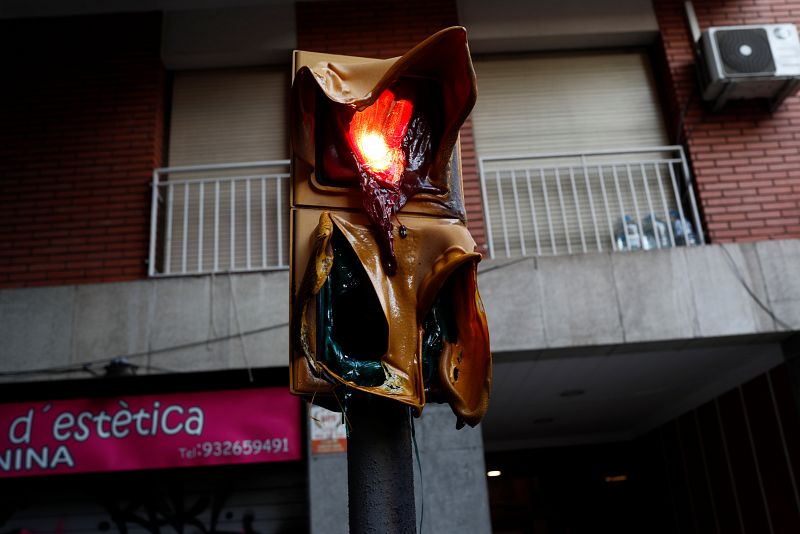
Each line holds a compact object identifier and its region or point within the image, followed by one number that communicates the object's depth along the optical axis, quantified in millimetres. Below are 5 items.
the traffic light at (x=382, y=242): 2271
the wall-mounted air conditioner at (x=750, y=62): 7996
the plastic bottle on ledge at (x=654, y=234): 7973
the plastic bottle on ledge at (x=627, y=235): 7984
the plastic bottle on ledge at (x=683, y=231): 7891
